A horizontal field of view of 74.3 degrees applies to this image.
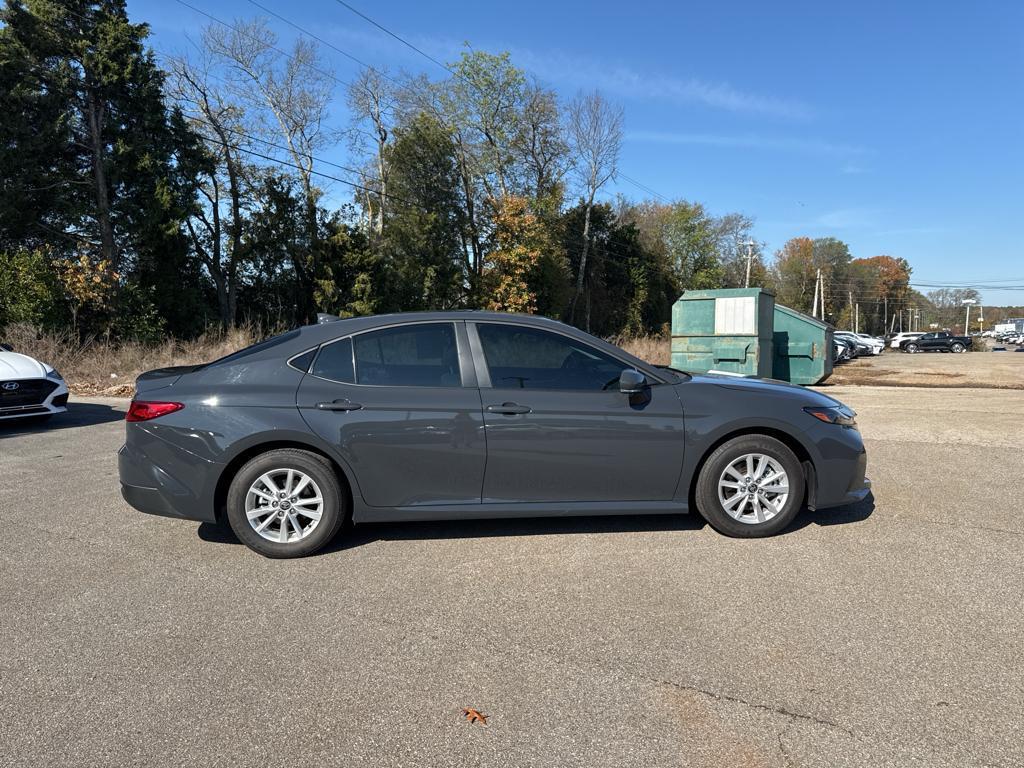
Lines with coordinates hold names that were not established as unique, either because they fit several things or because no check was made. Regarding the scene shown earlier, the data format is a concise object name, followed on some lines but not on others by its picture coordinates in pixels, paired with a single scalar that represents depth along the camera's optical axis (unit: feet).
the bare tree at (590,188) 142.10
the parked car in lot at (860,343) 147.85
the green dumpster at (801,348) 47.09
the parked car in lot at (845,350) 114.83
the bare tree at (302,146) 103.45
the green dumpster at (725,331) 42.73
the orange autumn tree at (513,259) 116.37
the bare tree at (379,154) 116.47
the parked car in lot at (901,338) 187.39
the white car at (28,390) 28.53
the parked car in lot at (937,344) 175.42
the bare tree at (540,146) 132.87
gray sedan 13.85
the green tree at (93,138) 74.02
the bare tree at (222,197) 102.06
